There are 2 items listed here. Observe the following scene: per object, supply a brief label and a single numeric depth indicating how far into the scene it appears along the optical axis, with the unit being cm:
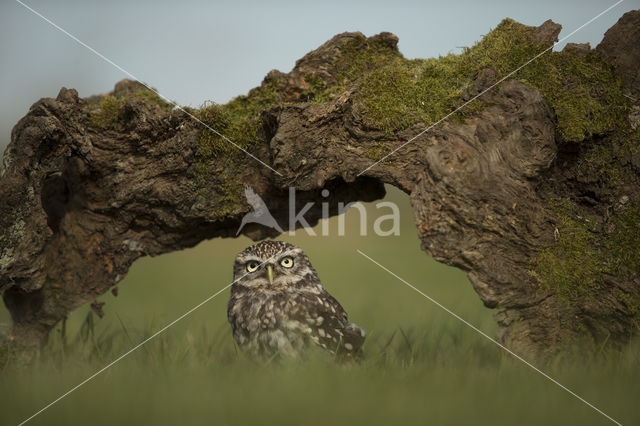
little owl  430
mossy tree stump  406
